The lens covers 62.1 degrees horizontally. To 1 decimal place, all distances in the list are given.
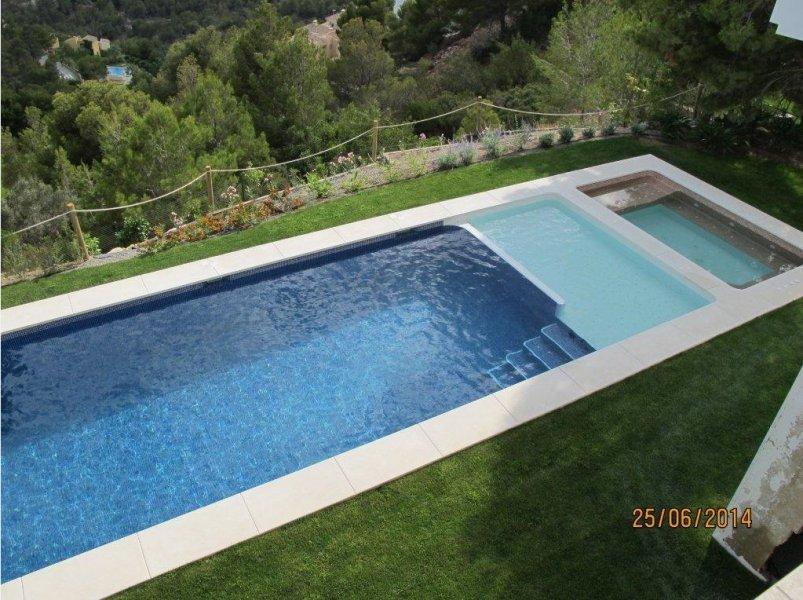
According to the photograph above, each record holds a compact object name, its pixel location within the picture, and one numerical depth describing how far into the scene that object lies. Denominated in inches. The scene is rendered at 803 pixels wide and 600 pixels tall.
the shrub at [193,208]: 442.3
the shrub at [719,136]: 532.7
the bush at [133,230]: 418.9
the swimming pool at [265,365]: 267.3
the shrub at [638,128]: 554.3
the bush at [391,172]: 480.4
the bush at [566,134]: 536.7
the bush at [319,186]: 460.1
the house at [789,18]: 163.6
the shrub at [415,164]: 490.3
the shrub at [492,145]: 516.4
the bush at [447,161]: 498.6
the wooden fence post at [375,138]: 484.8
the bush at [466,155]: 505.4
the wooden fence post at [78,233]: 378.3
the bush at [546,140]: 531.5
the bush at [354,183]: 469.1
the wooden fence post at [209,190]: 422.6
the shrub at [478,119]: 683.4
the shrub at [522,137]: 529.7
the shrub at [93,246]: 400.2
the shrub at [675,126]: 549.0
